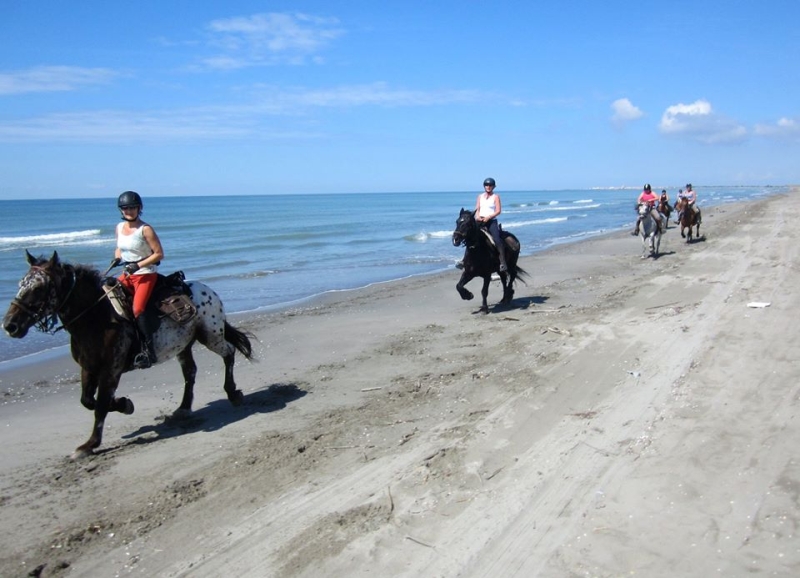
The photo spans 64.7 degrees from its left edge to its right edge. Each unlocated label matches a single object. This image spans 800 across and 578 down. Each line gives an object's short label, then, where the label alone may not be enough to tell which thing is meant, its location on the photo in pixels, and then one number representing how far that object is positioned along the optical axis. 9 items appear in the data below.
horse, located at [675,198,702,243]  25.81
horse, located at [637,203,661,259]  21.12
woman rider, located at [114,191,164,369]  6.24
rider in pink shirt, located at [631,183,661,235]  21.23
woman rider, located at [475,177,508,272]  12.30
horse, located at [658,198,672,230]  27.18
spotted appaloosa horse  5.60
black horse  12.12
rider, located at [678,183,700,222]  26.27
